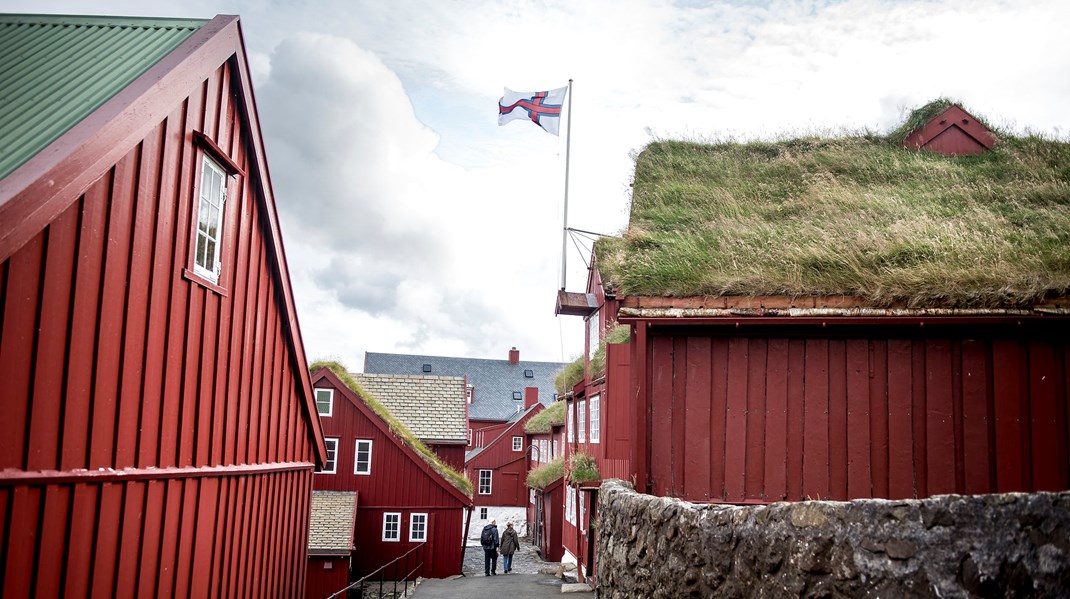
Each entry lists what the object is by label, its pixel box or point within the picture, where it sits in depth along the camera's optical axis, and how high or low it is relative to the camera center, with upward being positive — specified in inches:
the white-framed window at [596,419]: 787.4 +20.3
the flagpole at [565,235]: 691.4 +169.2
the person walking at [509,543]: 1017.5 -127.7
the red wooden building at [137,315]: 231.8 +37.9
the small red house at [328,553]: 900.6 -129.9
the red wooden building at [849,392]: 390.9 +27.5
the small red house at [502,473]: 1974.7 -87.7
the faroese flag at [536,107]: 758.5 +302.4
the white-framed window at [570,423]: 1016.9 +20.6
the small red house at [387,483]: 1047.6 -63.1
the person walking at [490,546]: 991.0 -128.4
